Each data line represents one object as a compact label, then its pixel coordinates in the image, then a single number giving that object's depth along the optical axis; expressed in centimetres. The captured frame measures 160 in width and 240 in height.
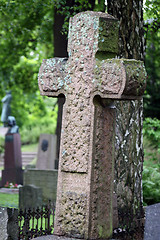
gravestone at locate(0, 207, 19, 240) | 550
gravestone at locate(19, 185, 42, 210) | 1197
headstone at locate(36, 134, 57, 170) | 1644
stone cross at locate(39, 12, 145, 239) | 493
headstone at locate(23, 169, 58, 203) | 1371
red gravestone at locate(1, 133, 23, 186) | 1788
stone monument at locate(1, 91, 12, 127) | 2203
